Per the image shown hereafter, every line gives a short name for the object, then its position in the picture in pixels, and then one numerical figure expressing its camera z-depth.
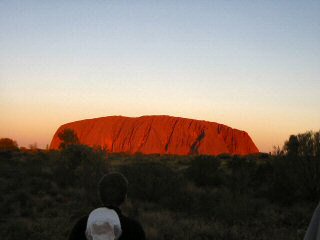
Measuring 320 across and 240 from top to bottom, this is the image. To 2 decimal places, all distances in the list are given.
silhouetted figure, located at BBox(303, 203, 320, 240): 2.28
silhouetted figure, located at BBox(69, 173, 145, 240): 2.69
